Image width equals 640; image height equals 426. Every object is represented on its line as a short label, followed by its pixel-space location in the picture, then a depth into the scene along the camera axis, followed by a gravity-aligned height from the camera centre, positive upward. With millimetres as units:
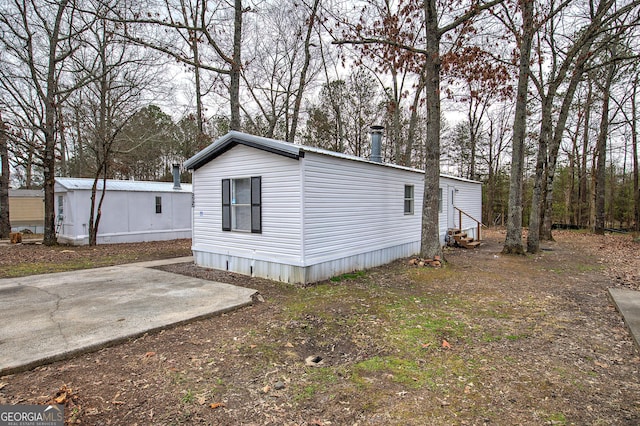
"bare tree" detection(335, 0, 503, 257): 8648 +2272
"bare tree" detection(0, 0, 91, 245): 12000 +5338
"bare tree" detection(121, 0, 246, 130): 10453 +5773
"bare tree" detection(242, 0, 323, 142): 15945 +7189
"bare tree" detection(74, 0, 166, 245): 12188 +5161
